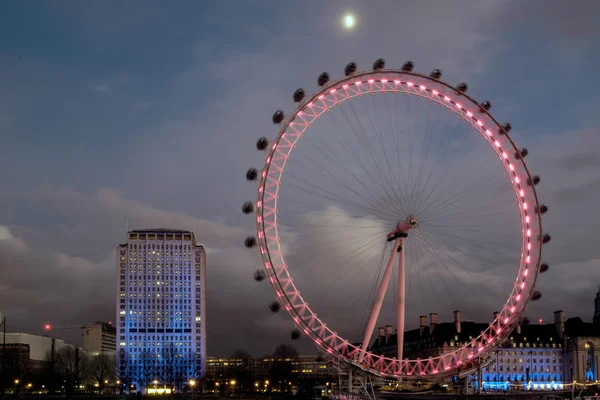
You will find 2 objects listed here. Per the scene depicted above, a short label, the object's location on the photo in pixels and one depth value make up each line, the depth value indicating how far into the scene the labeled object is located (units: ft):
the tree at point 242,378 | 616.39
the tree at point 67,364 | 522.23
